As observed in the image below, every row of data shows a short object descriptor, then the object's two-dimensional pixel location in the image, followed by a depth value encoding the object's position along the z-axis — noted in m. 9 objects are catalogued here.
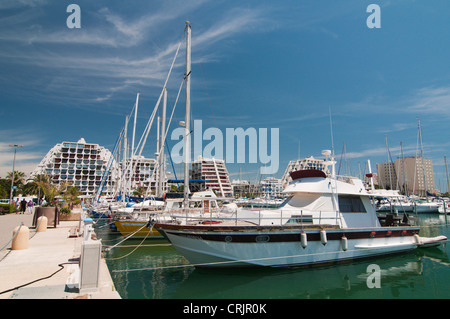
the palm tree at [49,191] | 25.58
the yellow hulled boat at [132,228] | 17.92
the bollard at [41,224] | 15.05
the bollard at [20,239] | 10.20
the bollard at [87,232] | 7.43
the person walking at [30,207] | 29.72
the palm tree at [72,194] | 42.41
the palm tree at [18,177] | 70.56
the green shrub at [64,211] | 21.88
